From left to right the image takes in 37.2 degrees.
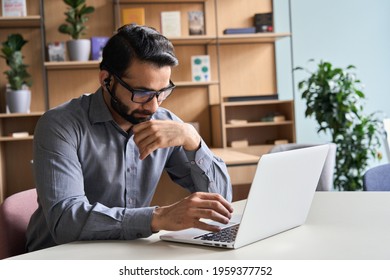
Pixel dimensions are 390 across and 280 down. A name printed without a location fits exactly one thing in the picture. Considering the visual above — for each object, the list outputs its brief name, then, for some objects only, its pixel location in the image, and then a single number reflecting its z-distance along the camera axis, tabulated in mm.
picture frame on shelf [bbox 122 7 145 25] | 4492
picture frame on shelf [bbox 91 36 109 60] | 4457
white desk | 1236
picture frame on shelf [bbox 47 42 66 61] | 4461
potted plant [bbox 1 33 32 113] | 4258
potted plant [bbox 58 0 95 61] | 4336
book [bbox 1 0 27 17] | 4402
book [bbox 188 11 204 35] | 4676
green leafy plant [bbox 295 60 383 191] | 4520
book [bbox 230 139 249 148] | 4785
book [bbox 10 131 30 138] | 4371
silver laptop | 1252
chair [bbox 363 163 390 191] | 2367
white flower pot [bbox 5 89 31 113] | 4332
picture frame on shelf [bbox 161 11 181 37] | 4586
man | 1421
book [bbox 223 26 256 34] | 4602
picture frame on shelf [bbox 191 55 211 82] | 4668
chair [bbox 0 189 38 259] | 1724
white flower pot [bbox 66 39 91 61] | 4355
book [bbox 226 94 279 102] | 4664
